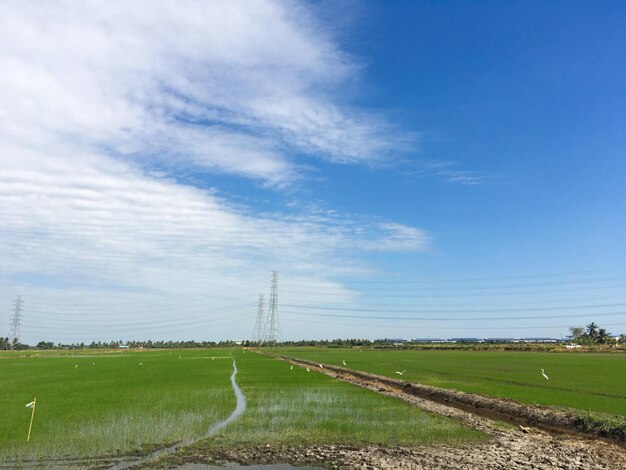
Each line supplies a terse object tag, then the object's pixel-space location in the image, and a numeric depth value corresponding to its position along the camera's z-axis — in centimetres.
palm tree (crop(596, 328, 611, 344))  11919
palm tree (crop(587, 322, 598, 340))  12456
